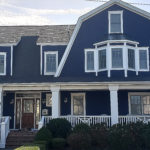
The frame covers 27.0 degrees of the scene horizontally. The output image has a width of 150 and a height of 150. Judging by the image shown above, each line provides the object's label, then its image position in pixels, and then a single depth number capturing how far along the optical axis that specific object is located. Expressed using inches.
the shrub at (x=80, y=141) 624.7
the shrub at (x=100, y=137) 646.5
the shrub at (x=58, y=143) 644.1
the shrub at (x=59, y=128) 693.3
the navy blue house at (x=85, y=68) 809.5
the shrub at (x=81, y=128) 658.8
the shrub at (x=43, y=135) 646.0
